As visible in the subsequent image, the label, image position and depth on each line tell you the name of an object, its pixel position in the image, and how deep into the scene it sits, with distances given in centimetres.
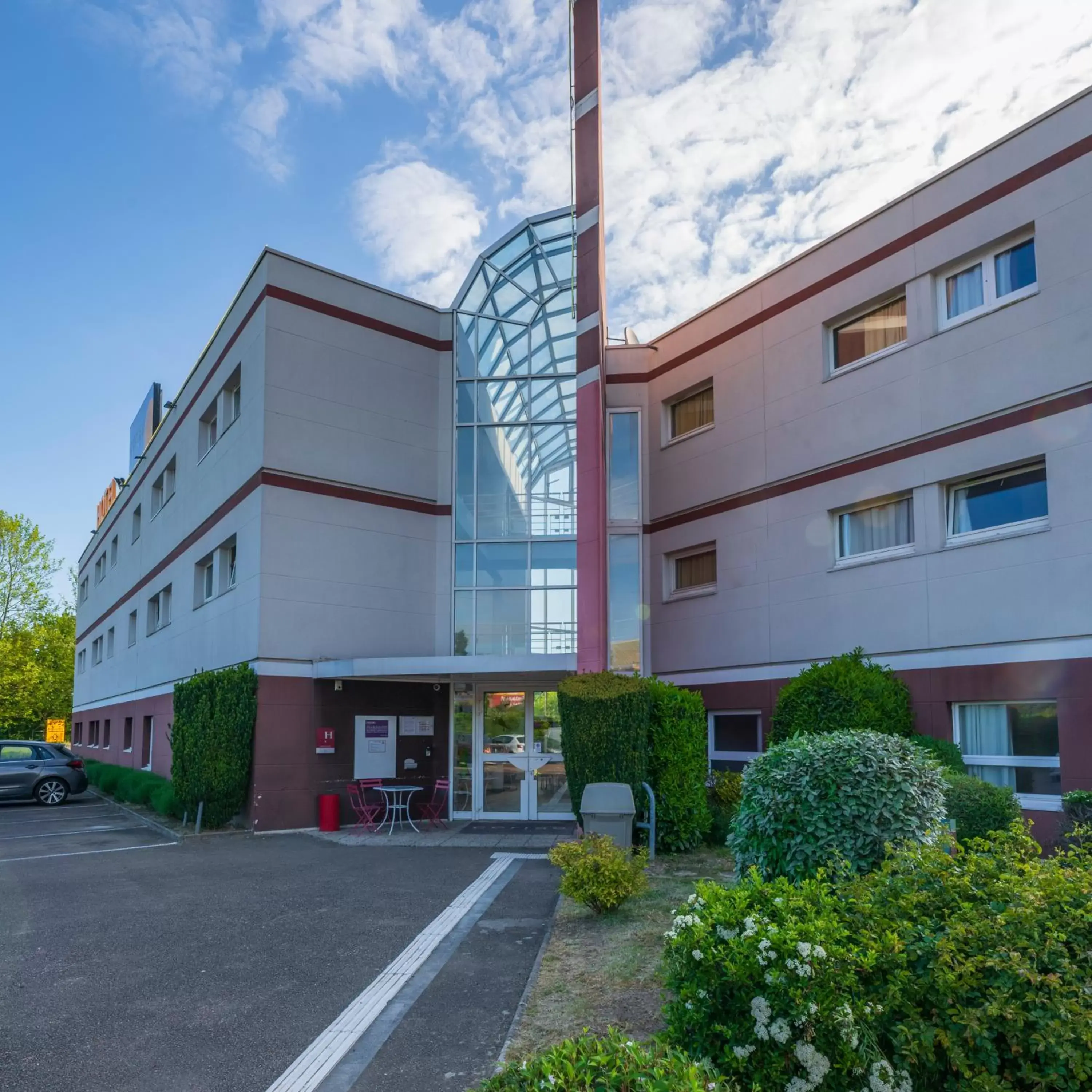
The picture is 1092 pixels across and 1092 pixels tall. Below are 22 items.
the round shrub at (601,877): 758
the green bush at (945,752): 1073
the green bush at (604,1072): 257
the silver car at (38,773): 2203
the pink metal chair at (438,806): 1548
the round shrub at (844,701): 1141
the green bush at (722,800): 1169
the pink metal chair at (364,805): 1518
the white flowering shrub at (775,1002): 346
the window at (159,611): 2356
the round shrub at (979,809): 886
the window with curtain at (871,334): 1313
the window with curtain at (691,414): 1645
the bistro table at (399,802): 1470
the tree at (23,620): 3722
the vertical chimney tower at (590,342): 1413
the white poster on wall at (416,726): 1638
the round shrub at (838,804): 584
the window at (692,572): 1605
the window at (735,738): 1473
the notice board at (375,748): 1585
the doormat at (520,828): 1454
